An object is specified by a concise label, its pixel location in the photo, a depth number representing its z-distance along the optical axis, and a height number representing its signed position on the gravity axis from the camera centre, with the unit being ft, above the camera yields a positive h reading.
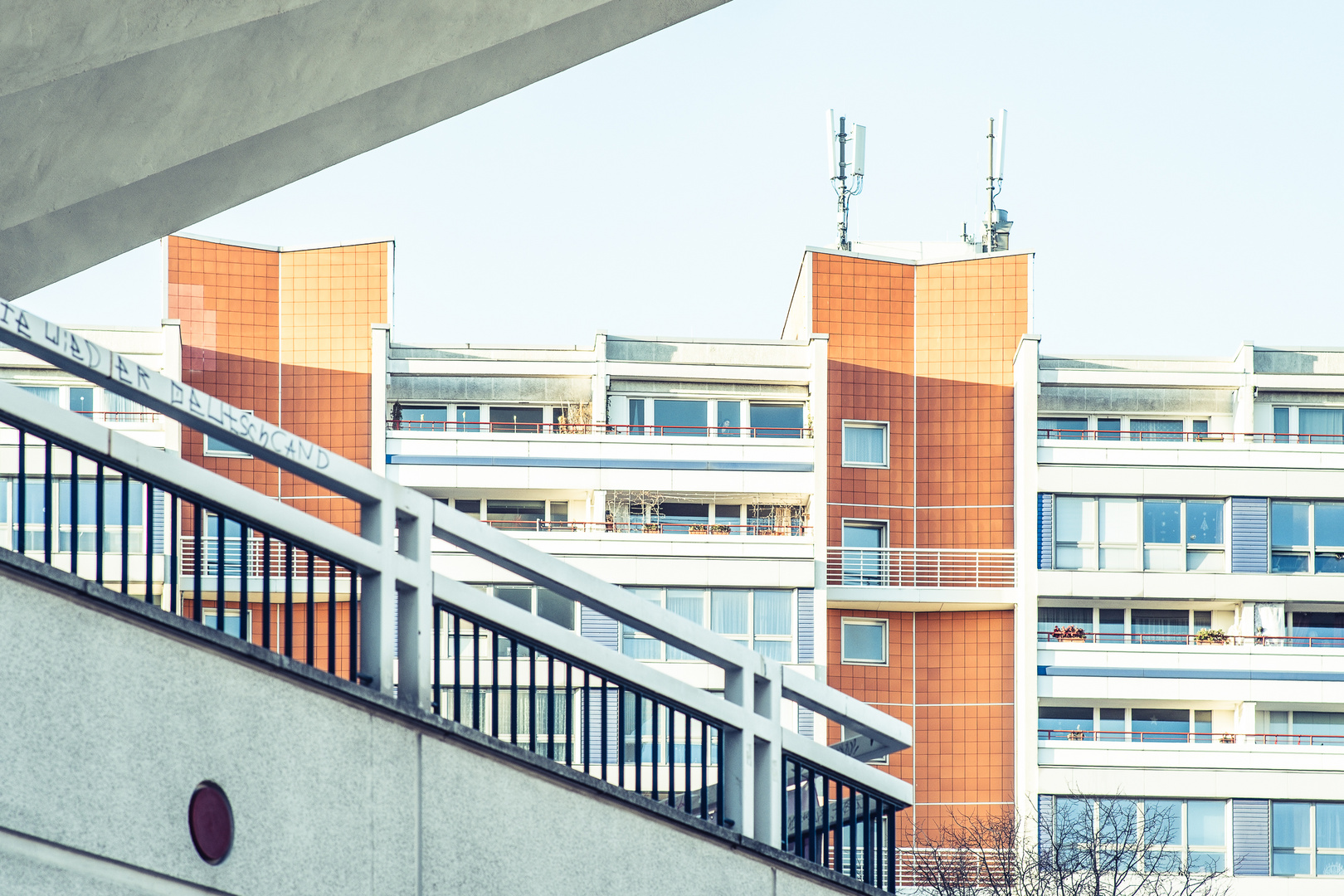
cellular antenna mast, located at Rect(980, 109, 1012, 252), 293.64 +20.03
